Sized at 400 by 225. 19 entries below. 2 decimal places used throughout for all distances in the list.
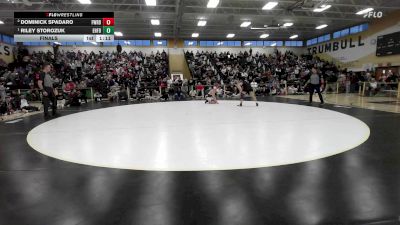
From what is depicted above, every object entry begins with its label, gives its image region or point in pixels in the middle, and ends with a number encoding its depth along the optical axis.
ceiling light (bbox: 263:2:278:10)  14.63
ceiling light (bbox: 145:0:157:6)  13.95
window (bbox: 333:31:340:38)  23.34
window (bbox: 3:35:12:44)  22.17
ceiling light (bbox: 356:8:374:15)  15.95
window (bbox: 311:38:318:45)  26.80
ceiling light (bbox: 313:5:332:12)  15.00
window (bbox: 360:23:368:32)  19.80
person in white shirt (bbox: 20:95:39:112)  9.22
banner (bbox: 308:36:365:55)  20.86
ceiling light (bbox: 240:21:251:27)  19.80
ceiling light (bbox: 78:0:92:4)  13.30
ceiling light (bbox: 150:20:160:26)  18.86
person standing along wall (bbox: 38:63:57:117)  7.80
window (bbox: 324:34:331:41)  24.61
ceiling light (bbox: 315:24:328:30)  21.05
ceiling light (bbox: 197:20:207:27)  19.10
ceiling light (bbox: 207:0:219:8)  14.05
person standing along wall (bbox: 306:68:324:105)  10.65
